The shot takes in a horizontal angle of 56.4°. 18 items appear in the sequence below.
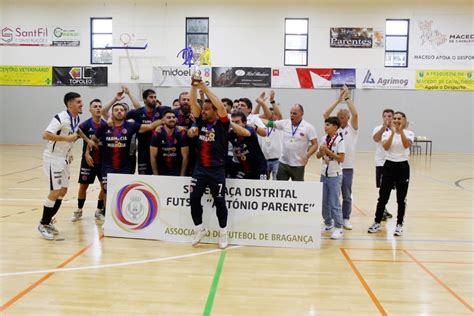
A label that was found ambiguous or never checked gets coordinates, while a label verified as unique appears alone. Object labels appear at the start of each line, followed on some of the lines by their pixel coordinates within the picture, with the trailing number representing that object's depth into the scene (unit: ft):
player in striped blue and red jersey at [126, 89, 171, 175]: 23.36
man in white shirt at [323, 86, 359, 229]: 23.40
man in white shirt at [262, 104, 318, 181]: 21.99
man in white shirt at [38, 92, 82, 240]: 20.02
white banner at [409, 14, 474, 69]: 72.59
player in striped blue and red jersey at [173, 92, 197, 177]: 21.81
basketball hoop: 74.61
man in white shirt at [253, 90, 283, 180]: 24.80
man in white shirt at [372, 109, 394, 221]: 23.56
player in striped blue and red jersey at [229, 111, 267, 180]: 20.33
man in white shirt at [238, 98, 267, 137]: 20.88
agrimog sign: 73.05
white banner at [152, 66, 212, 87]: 73.46
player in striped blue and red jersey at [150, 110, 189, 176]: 21.40
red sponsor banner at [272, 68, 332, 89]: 73.82
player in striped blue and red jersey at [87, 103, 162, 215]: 22.29
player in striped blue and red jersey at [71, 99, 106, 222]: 23.88
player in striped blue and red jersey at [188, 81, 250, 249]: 19.07
